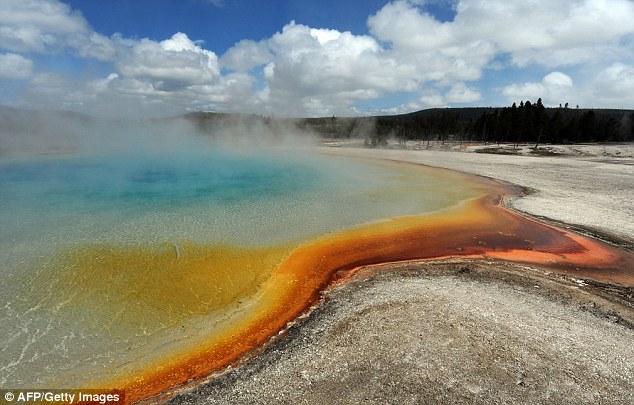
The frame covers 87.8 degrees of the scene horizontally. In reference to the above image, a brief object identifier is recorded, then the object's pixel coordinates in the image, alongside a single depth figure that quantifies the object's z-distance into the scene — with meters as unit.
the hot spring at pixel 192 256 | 6.48
